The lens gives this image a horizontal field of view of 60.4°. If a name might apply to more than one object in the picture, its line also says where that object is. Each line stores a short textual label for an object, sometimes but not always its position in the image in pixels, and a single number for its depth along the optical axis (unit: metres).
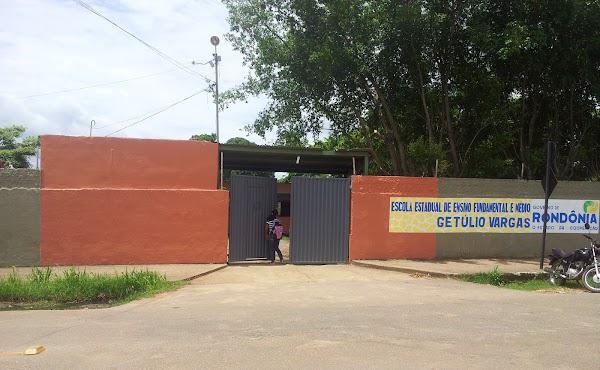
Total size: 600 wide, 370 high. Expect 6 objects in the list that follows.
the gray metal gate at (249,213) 13.79
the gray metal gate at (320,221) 13.88
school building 12.88
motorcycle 10.35
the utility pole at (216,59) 27.09
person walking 13.80
